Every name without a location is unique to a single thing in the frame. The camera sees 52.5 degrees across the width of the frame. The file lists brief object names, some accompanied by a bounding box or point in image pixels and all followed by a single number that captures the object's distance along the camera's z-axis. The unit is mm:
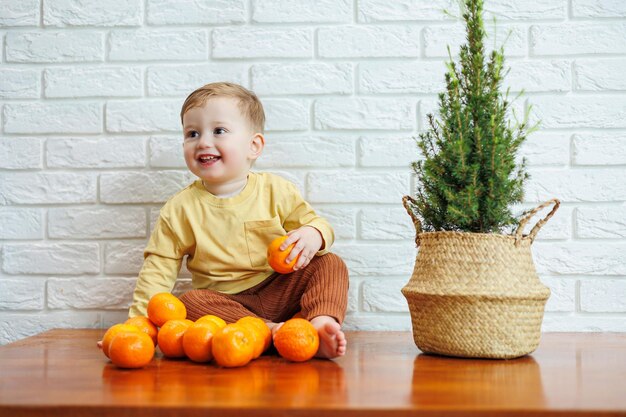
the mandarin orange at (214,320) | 1421
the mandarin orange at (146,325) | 1486
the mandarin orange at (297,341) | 1344
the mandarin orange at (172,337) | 1394
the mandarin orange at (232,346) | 1288
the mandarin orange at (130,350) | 1286
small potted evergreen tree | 1366
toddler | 1736
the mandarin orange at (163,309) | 1476
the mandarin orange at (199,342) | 1348
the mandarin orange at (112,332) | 1328
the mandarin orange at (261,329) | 1392
